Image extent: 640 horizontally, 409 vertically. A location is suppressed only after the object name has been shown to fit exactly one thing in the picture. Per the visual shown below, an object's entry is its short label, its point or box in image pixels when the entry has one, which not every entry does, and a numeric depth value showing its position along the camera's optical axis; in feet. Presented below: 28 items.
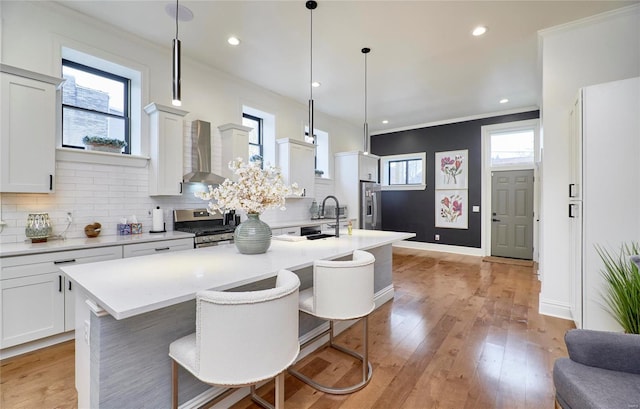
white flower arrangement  6.23
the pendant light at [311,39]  8.90
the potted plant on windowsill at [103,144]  10.07
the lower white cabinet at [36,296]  7.23
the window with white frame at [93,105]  10.05
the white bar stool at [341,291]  5.74
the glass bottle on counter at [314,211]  18.98
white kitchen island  4.02
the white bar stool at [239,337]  3.66
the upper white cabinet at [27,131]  7.75
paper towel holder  11.28
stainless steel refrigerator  20.74
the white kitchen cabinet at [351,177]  20.51
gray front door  18.86
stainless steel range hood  12.48
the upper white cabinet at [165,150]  11.04
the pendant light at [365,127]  11.70
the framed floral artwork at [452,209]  21.11
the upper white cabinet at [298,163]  16.38
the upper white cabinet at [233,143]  13.47
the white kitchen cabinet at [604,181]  7.45
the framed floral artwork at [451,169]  21.03
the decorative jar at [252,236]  6.57
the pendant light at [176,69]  6.20
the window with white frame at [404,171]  22.99
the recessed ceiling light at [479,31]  10.23
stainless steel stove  11.25
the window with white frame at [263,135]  16.62
